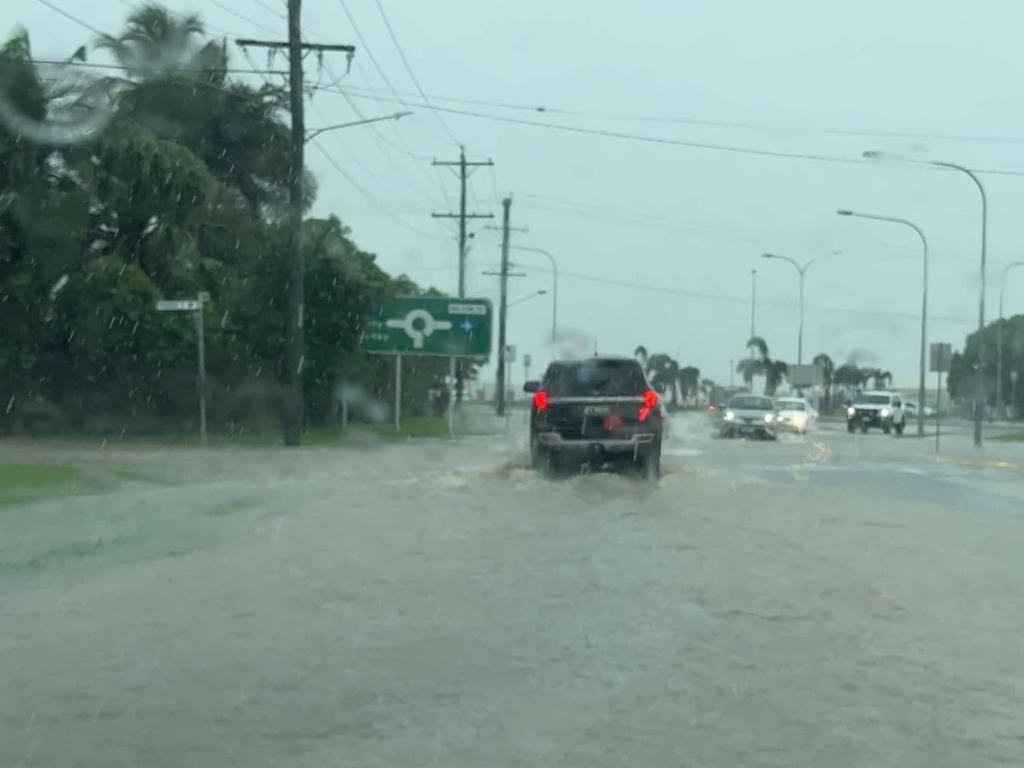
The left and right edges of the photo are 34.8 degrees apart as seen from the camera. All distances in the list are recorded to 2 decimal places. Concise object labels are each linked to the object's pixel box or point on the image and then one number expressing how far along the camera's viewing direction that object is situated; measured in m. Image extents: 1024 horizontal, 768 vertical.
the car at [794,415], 57.03
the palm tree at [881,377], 174.38
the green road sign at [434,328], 45.91
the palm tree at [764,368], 138.12
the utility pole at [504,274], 69.25
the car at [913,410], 105.74
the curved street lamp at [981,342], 43.38
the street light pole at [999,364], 68.06
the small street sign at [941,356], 39.88
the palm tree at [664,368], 146.25
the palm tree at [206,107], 50.97
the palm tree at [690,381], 159.75
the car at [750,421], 49.31
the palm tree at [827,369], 122.26
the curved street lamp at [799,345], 71.46
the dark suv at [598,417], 24.38
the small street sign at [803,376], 84.75
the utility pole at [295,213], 36.25
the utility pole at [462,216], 60.56
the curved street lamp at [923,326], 50.39
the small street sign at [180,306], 31.66
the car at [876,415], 63.59
